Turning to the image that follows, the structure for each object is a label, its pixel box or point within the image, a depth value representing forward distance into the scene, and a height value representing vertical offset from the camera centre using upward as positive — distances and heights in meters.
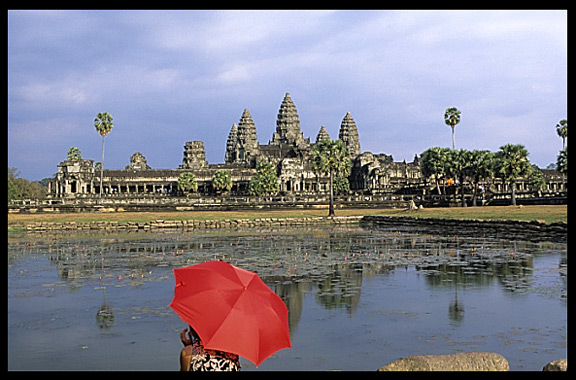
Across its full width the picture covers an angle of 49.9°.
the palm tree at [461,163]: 72.62 +4.04
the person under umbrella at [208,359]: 4.95 -1.30
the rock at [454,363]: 6.28 -1.72
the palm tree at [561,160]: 67.53 +3.99
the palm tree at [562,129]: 93.63 +10.28
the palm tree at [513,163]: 64.19 +3.55
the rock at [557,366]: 6.12 -1.69
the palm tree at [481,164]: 70.00 +3.84
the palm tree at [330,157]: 59.19 +3.98
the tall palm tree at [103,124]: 92.44 +11.19
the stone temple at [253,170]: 121.12 +5.92
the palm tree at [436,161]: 80.81 +4.87
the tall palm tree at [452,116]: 87.81 +11.55
